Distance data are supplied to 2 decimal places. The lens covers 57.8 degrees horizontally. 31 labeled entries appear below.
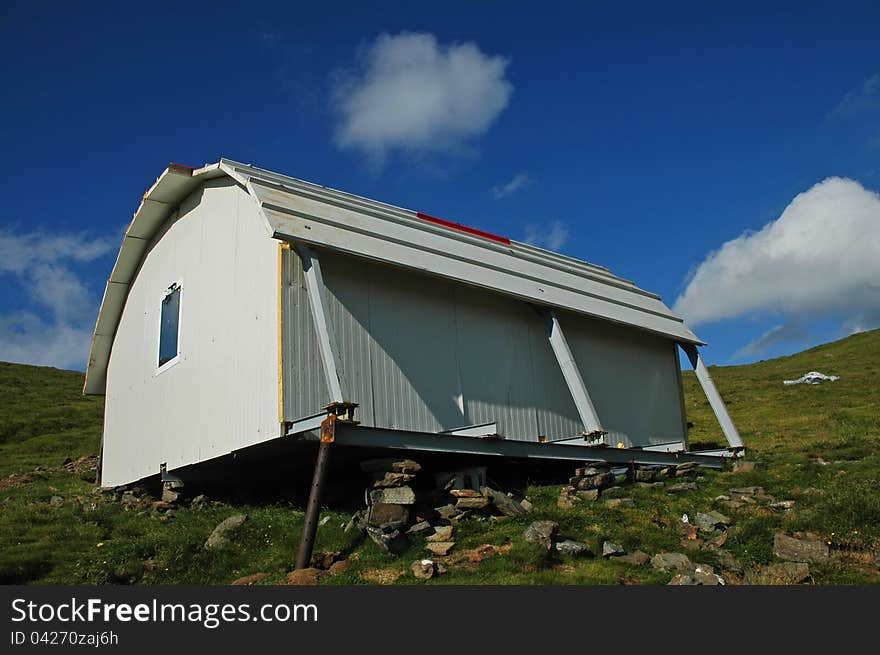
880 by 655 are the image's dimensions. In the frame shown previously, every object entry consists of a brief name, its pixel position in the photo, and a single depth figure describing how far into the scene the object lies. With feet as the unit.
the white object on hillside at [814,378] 126.49
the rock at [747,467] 53.21
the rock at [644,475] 52.34
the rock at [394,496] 39.70
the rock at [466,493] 42.73
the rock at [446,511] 41.83
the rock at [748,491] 45.83
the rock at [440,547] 36.88
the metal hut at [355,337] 43.55
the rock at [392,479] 40.16
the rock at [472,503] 42.09
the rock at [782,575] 31.83
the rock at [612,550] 36.35
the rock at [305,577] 33.17
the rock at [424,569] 33.40
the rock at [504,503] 42.55
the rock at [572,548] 36.06
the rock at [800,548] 34.40
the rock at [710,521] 40.93
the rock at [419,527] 39.37
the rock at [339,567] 34.96
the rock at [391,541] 37.22
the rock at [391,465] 40.60
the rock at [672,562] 34.47
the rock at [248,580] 34.32
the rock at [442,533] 38.86
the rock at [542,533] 35.63
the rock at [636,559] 35.37
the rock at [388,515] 38.85
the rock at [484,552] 35.68
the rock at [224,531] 40.37
